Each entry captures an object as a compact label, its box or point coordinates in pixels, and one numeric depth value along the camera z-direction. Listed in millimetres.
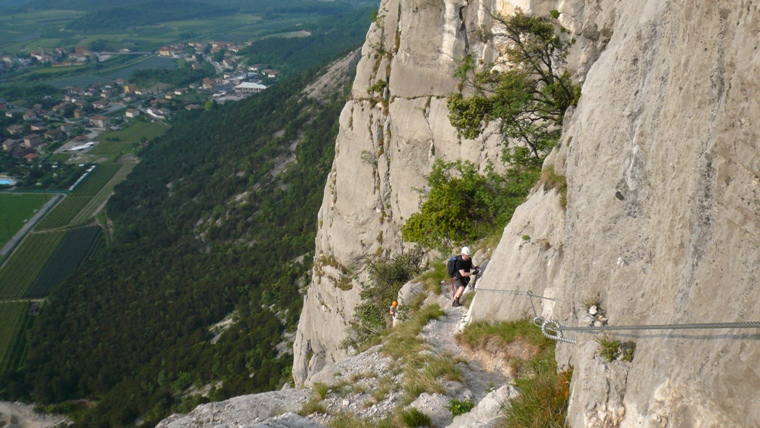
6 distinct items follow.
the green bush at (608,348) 5658
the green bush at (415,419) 8172
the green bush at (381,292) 19781
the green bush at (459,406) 8211
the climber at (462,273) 13227
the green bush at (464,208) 18078
